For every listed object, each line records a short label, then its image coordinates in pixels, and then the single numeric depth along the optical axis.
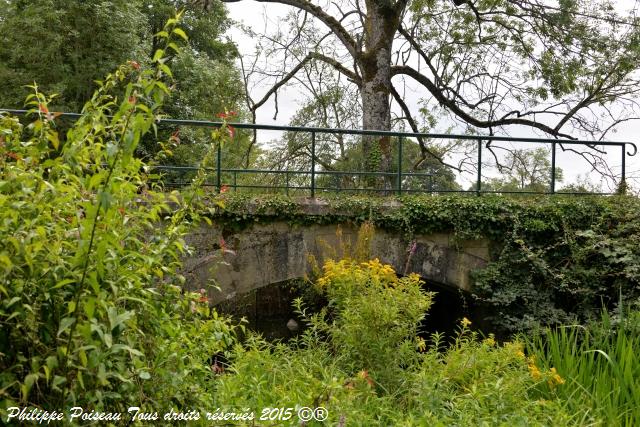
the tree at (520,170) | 10.68
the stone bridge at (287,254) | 6.57
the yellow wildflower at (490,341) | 4.80
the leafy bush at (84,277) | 1.67
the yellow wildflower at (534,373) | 4.35
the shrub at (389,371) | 3.85
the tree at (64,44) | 15.29
